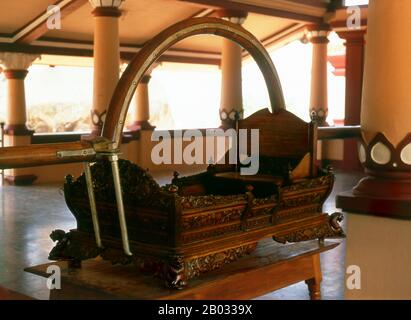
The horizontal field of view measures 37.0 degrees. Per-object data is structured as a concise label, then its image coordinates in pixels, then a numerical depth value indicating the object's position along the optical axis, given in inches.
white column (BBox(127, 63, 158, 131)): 488.3
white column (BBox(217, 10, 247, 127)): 422.6
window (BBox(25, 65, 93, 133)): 520.1
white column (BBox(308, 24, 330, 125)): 490.6
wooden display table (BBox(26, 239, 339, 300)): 88.6
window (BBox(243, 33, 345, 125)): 665.0
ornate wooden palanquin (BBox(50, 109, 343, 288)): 87.5
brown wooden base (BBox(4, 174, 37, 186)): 400.2
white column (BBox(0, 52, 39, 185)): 401.4
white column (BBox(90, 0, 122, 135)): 346.6
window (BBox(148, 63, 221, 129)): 599.5
